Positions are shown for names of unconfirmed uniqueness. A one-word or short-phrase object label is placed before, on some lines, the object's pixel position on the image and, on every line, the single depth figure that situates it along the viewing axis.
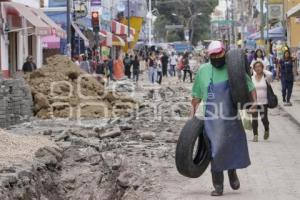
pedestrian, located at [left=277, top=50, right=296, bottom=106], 22.52
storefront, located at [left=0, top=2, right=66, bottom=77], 30.81
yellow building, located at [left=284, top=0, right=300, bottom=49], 41.25
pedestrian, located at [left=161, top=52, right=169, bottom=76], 49.25
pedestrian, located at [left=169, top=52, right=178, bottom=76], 51.62
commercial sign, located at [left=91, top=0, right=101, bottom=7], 46.72
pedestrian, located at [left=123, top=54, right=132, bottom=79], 44.90
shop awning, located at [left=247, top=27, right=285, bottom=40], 47.54
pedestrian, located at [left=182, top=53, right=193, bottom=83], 42.99
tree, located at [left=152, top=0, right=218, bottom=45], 115.38
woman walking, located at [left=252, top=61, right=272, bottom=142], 14.45
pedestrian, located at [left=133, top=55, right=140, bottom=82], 44.72
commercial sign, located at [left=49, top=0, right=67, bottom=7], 43.66
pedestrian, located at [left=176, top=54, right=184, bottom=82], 43.42
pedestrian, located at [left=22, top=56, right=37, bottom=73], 28.83
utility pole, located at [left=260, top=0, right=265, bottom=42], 43.41
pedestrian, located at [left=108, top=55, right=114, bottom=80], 42.29
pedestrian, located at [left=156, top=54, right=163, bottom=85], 40.58
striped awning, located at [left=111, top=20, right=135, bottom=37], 60.93
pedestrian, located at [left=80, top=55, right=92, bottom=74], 34.93
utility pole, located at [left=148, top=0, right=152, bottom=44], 98.05
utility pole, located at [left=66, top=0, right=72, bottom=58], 32.09
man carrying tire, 8.74
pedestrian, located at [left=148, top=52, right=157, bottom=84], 39.92
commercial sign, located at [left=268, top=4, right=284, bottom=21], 45.38
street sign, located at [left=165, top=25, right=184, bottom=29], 108.88
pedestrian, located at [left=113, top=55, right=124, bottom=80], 42.47
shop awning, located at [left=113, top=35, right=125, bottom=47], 59.00
